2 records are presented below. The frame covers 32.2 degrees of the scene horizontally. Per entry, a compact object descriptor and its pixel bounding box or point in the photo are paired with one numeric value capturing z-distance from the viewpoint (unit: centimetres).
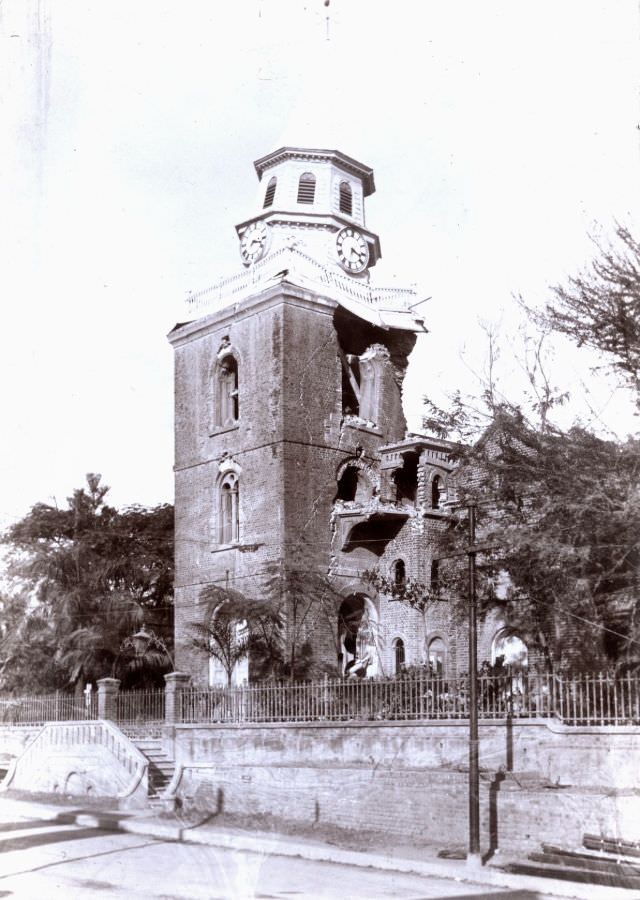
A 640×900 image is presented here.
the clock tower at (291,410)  3228
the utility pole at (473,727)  1625
